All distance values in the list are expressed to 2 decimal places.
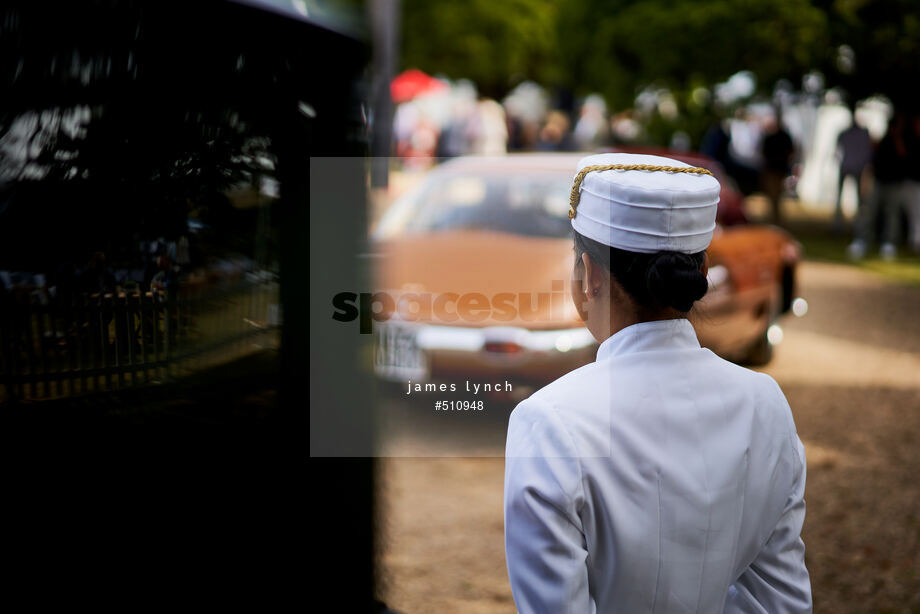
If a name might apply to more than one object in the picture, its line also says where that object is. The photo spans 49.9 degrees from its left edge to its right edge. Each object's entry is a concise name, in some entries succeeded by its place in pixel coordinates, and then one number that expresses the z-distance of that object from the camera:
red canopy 24.03
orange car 5.35
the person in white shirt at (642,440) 1.47
